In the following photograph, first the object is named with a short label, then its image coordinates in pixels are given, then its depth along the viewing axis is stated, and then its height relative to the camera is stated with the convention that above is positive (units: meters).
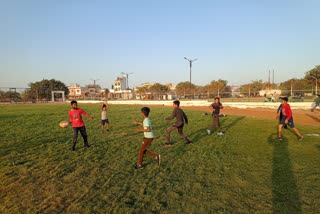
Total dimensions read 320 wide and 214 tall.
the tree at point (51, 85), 76.50 +6.85
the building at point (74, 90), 105.56 +6.02
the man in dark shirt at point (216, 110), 9.10 -0.65
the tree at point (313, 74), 53.82 +7.29
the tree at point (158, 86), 92.82 +7.00
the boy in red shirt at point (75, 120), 6.80 -0.80
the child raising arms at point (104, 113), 10.32 -0.82
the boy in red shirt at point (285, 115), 7.90 -0.85
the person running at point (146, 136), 5.06 -1.12
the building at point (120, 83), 124.69 +11.56
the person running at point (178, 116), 7.21 -0.74
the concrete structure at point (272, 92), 26.19 +0.78
